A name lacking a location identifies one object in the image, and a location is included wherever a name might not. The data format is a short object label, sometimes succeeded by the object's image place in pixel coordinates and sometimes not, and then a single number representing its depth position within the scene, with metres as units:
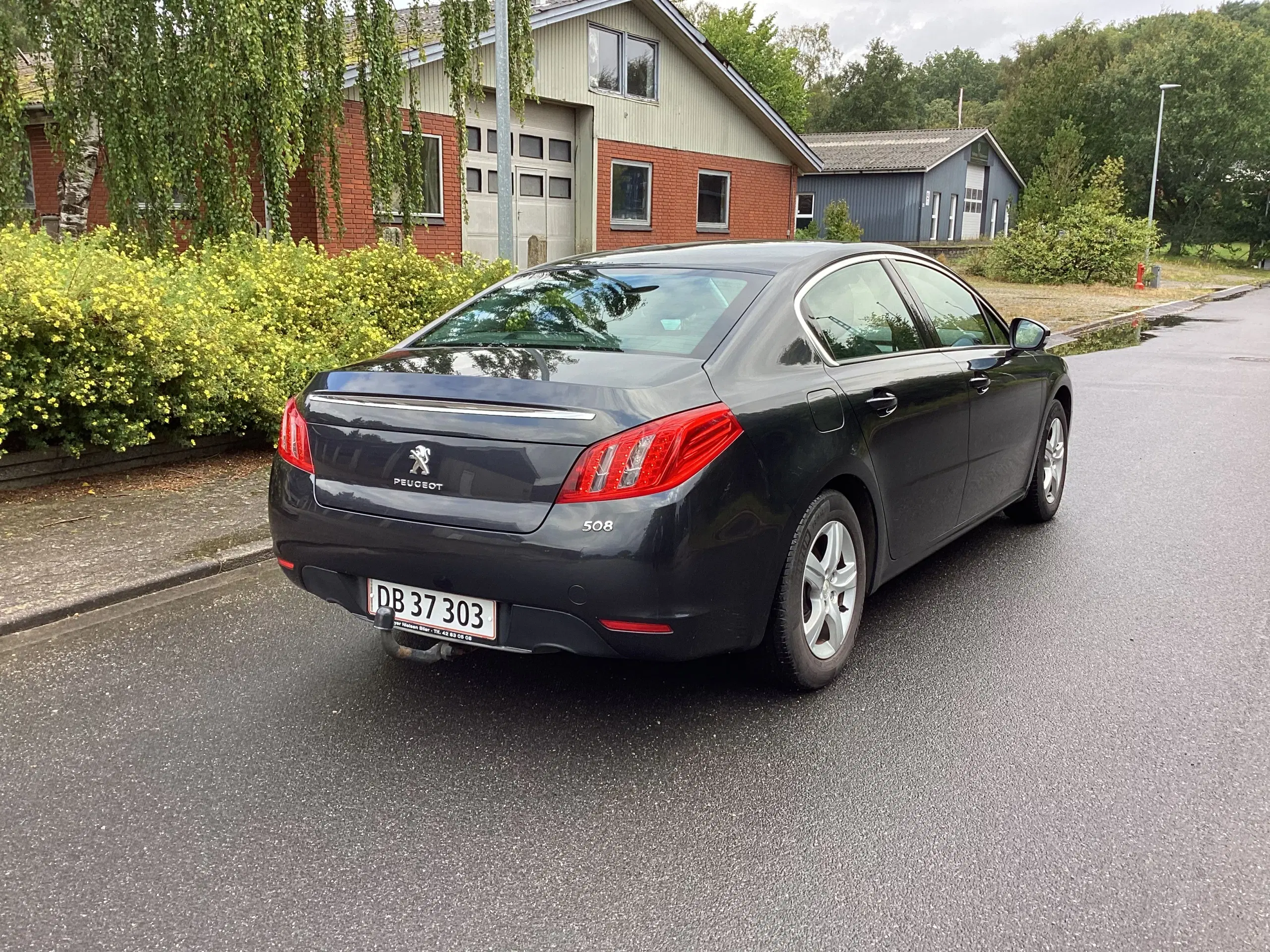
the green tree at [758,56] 58.22
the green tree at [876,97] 69.62
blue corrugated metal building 44.34
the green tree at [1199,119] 52.31
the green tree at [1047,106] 58.38
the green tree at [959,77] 100.75
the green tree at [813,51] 78.56
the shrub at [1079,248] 30.94
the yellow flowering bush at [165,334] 5.70
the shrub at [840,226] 35.59
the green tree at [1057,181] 36.56
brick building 17.30
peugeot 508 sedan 2.96
